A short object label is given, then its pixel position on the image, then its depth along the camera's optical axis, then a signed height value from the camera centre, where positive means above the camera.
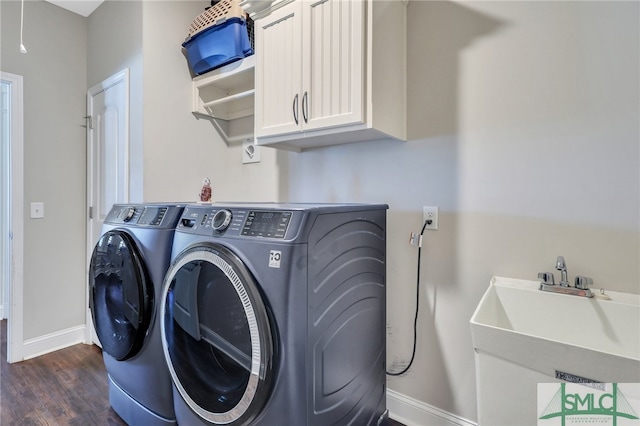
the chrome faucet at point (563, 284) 1.14 -0.28
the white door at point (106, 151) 2.22 +0.42
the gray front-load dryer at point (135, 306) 1.37 -0.46
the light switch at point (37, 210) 2.32 -0.03
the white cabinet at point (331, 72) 1.33 +0.63
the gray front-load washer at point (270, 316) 1.00 -0.38
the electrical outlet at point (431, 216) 1.52 -0.04
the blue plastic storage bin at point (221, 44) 1.93 +1.03
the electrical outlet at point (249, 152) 2.28 +0.40
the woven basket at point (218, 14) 1.88 +1.18
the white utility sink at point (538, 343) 0.82 -0.41
